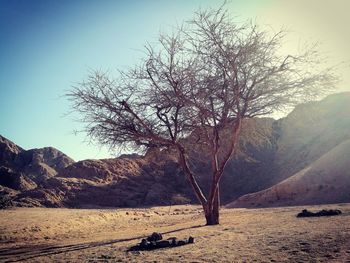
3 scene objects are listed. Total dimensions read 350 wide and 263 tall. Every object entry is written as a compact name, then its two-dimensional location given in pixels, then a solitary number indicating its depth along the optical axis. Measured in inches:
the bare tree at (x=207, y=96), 490.0
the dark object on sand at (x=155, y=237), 355.4
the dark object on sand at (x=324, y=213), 482.9
